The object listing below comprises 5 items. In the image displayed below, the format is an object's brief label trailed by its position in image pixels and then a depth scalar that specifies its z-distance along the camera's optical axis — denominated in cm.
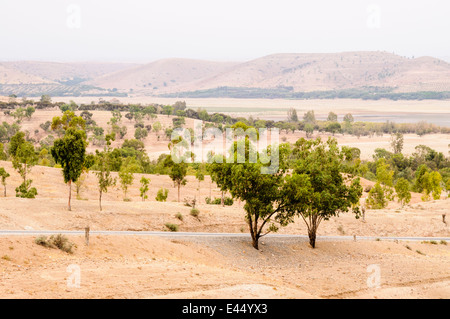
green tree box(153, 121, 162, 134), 14565
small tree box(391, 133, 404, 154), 13788
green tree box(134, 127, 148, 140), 13850
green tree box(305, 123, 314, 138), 16550
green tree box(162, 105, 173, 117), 17746
